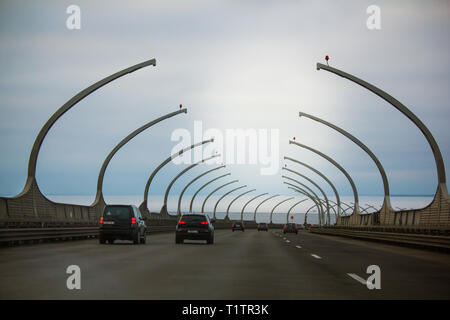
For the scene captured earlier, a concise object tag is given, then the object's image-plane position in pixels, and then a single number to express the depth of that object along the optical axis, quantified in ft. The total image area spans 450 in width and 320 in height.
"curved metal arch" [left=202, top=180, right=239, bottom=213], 292.49
